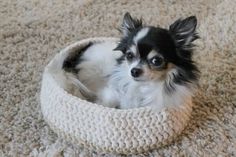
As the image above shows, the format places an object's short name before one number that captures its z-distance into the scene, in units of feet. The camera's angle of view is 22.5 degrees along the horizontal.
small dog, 4.41
